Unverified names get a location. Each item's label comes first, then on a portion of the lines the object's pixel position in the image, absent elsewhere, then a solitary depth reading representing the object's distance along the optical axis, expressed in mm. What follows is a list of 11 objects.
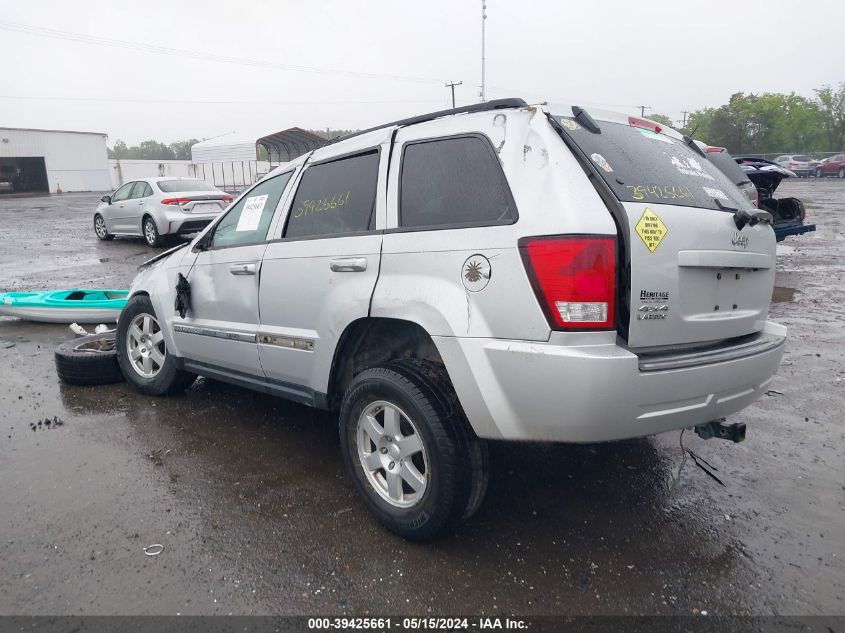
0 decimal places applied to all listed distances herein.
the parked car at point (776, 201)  8094
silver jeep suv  2355
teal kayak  6780
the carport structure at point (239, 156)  38500
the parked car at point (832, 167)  35872
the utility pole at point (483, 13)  28734
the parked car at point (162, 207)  13281
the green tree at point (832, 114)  63625
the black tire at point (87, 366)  4938
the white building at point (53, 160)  43066
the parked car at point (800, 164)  37844
